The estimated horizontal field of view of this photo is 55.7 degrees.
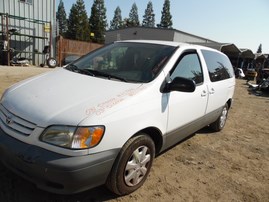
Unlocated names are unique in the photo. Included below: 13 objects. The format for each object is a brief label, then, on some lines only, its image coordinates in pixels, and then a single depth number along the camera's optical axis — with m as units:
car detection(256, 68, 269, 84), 18.09
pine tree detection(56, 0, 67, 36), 77.56
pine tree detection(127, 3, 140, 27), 77.06
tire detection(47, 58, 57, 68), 17.06
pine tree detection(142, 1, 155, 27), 76.50
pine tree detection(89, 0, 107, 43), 60.53
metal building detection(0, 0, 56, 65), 15.46
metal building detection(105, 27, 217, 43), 32.87
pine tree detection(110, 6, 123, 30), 78.00
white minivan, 2.28
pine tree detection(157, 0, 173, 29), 65.12
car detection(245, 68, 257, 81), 23.45
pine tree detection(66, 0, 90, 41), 58.22
